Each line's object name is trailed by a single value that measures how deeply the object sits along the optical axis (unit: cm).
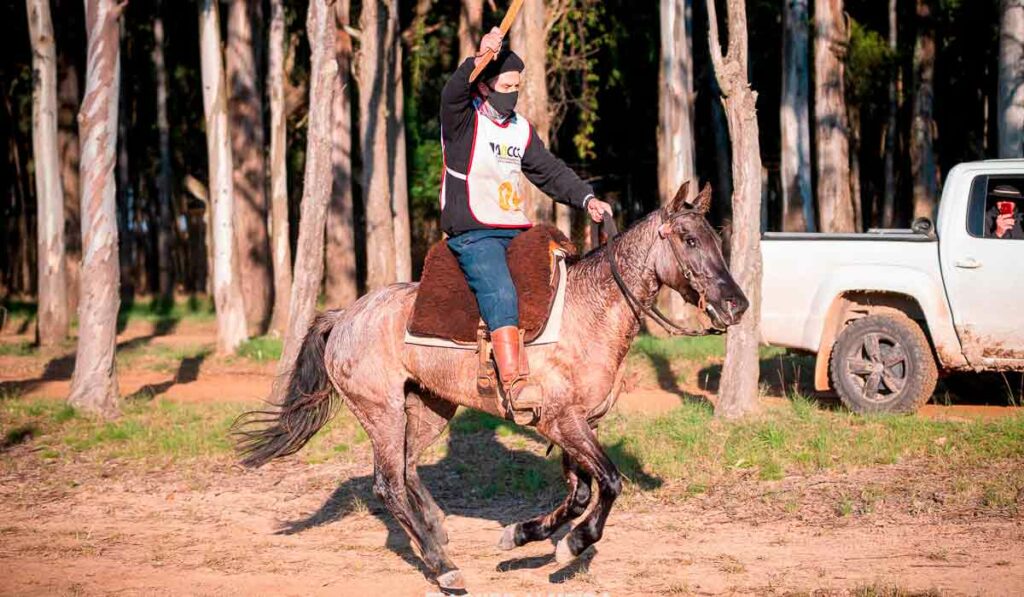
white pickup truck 1132
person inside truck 1140
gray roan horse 688
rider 706
